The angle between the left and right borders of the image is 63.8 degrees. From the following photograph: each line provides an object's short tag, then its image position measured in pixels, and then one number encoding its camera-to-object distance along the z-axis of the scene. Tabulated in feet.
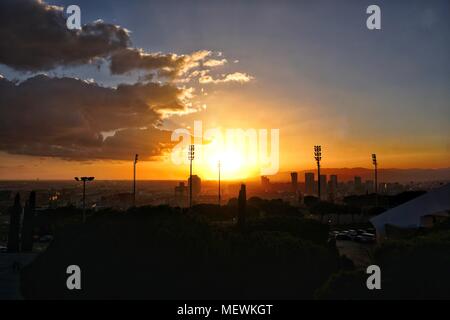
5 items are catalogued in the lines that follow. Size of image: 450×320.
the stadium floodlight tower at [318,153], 220.64
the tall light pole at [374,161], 202.69
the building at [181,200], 489.67
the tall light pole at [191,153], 202.49
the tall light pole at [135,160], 170.50
